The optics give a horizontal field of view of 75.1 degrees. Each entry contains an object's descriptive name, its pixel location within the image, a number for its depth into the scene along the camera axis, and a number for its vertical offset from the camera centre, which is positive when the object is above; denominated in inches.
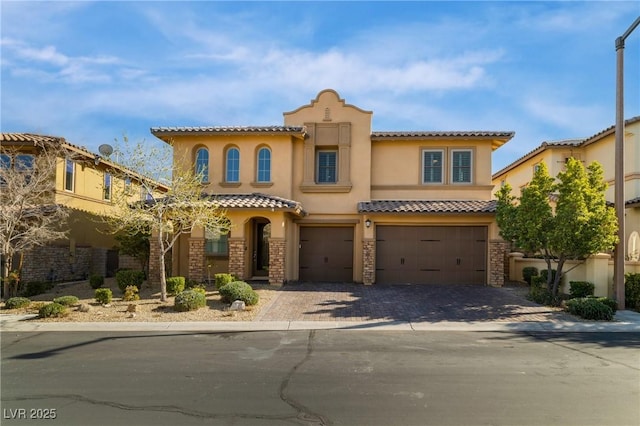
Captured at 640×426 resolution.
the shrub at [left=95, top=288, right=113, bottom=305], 523.8 -85.8
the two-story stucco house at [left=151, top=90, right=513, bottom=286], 706.2 +73.5
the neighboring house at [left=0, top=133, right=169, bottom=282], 709.9 +17.7
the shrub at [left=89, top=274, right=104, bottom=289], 643.5 -84.0
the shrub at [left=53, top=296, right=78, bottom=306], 497.3 -88.4
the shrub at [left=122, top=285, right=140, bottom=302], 546.3 -87.5
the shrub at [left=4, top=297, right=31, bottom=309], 518.0 -95.9
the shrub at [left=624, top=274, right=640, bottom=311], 527.2 -68.1
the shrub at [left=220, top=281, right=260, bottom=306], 512.4 -78.6
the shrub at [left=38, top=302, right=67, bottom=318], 469.7 -95.3
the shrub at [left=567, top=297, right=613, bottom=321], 462.0 -81.7
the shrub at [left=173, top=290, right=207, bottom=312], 494.9 -86.3
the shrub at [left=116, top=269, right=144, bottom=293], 605.6 -73.8
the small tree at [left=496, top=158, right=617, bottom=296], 501.0 +22.4
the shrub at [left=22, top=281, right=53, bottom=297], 609.6 -92.0
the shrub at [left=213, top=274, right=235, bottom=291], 582.2 -70.0
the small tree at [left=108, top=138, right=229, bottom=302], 527.5 +30.1
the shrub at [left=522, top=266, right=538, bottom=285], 711.7 -63.1
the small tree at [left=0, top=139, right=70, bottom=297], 560.7 +41.1
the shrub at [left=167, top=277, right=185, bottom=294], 576.1 -78.7
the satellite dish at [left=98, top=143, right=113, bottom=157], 772.0 +147.0
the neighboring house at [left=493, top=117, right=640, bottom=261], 751.7 +167.9
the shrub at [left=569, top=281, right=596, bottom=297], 556.4 -69.6
